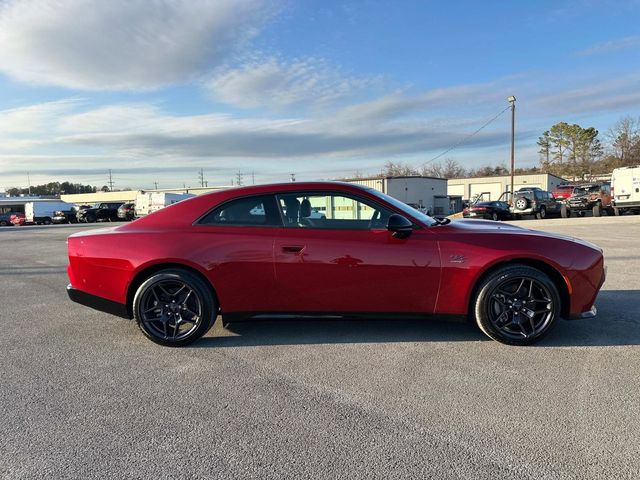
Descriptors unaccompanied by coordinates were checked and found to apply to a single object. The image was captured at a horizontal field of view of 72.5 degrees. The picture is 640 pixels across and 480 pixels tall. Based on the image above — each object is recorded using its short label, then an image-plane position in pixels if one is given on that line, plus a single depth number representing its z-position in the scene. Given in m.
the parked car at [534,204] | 24.61
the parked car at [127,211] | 39.69
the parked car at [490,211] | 23.64
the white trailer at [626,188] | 20.69
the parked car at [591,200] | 23.59
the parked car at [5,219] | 44.16
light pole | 32.81
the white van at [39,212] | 40.94
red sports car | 3.88
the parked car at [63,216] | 40.84
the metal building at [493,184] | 64.81
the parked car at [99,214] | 40.78
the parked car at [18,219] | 42.22
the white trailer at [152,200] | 32.91
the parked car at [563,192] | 26.34
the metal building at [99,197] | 93.50
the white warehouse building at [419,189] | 45.03
